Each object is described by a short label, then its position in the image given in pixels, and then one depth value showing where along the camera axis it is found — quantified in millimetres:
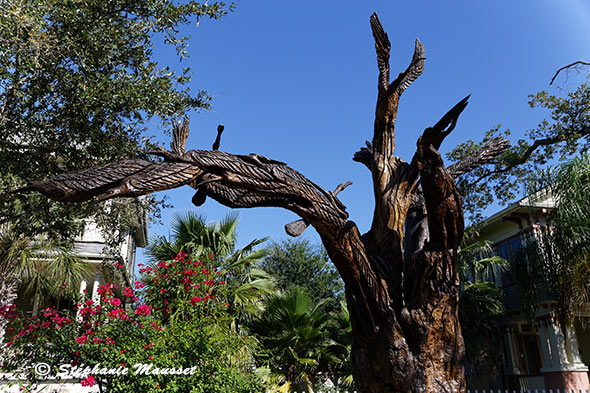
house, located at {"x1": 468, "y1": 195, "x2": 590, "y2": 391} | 15281
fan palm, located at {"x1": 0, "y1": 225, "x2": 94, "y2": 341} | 10656
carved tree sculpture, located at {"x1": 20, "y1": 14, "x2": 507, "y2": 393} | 3484
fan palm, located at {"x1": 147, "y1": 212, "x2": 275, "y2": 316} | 13227
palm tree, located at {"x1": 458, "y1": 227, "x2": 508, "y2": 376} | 14436
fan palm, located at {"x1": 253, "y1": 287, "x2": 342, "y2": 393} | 13977
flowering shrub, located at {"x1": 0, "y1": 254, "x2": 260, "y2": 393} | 6824
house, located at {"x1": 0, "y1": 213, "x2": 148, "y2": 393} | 9367
